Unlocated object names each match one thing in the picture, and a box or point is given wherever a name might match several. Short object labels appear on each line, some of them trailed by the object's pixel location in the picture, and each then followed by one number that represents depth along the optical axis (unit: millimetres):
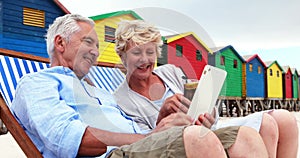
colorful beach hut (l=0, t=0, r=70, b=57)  7051
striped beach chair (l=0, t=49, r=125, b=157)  1165
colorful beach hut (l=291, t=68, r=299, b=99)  19844
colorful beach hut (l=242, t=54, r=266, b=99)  14319
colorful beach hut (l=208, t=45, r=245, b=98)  13266
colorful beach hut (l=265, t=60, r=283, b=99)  16375
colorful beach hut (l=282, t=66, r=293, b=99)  18383
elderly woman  1150
